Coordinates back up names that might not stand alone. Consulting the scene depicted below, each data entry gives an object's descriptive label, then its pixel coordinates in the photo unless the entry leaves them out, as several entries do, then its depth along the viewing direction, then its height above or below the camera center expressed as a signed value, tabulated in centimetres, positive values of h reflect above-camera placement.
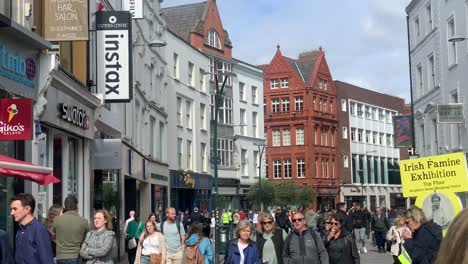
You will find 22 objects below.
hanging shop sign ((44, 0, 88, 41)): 1520 +377
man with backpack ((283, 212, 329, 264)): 935 -72
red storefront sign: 1177 +130
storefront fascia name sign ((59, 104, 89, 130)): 1661 +199
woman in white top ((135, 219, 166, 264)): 1298 -94
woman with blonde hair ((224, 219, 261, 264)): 950 -75
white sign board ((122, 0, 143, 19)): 2777 +737
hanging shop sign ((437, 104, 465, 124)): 2873 +308
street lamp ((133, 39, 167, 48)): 2325 +494
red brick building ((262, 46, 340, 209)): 7719 +720
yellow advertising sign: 1109 +25
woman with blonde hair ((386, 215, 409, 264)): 1429 -96
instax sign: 2041 +389
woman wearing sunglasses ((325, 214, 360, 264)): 962 -74
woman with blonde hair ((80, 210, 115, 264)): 1003 -67
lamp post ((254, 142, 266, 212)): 5705 +389
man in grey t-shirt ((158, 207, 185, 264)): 1379 -85
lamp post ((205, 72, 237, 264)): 2542 +183
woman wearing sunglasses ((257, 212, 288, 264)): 1016 -70
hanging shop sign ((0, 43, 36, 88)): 1277 +246
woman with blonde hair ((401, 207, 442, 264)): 862 -62
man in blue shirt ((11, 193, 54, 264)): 820 -53
